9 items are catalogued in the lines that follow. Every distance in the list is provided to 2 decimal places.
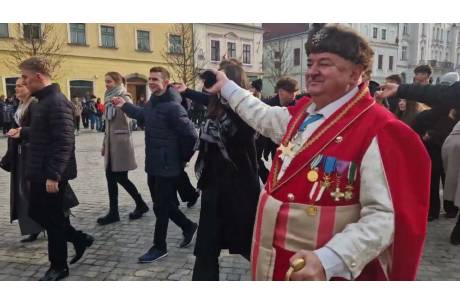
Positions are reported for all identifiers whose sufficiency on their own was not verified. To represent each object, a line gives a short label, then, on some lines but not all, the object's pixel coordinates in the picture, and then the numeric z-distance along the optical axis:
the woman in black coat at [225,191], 2.93
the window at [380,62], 41.13
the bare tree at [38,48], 17.70
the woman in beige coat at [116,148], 5.05
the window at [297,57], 31.74
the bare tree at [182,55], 25.39
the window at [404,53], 47.09
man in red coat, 1.36
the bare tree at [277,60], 34.47
